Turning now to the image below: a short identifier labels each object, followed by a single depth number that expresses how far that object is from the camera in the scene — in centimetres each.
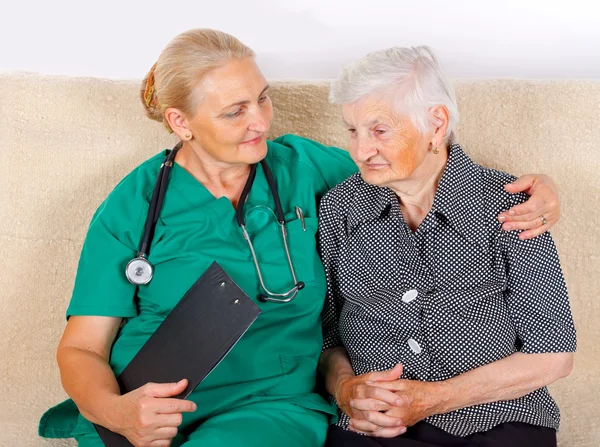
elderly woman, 179
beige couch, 227
